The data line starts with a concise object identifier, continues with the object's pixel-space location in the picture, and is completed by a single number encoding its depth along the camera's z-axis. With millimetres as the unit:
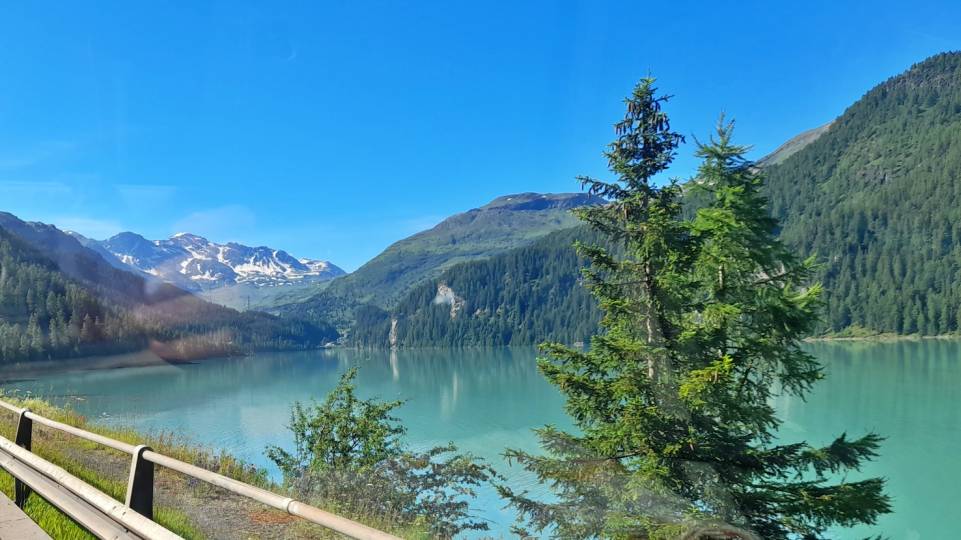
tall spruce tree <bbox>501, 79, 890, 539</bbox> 9125
